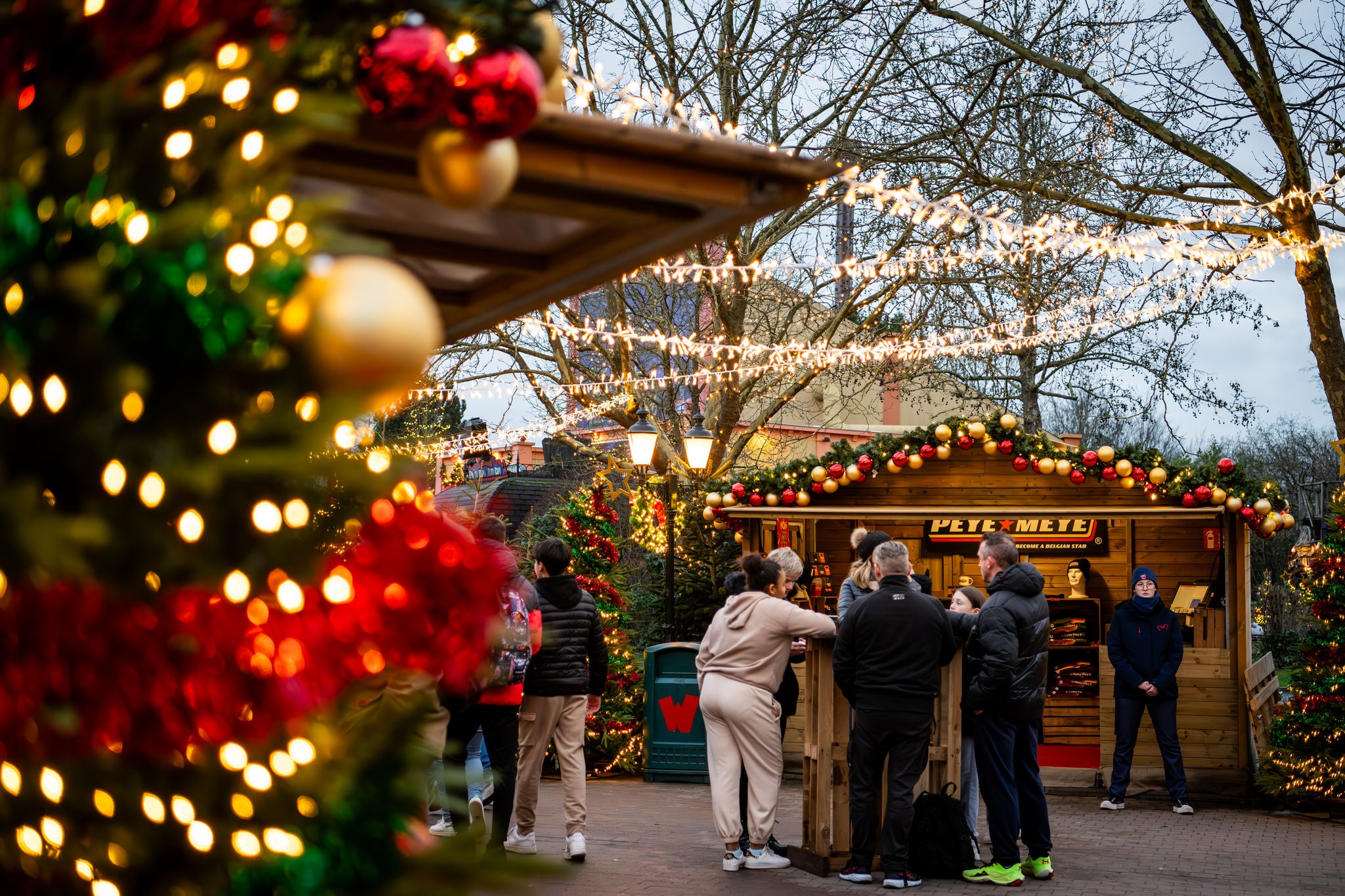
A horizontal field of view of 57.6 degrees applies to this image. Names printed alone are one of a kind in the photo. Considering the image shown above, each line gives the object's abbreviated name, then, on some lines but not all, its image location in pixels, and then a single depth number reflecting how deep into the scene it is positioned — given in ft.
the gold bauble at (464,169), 5.89
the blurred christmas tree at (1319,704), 33.06
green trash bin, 38.40
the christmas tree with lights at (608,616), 39.22
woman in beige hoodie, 24.22
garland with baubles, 38.42
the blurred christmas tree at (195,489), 4.37
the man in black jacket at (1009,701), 24.17
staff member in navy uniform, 34.94
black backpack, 24.11
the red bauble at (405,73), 5.49
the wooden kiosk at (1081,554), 37.37
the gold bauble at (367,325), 4.72
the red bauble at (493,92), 5.68
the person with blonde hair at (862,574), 27.86
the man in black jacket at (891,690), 22.93
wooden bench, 36.76
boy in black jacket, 24.70
